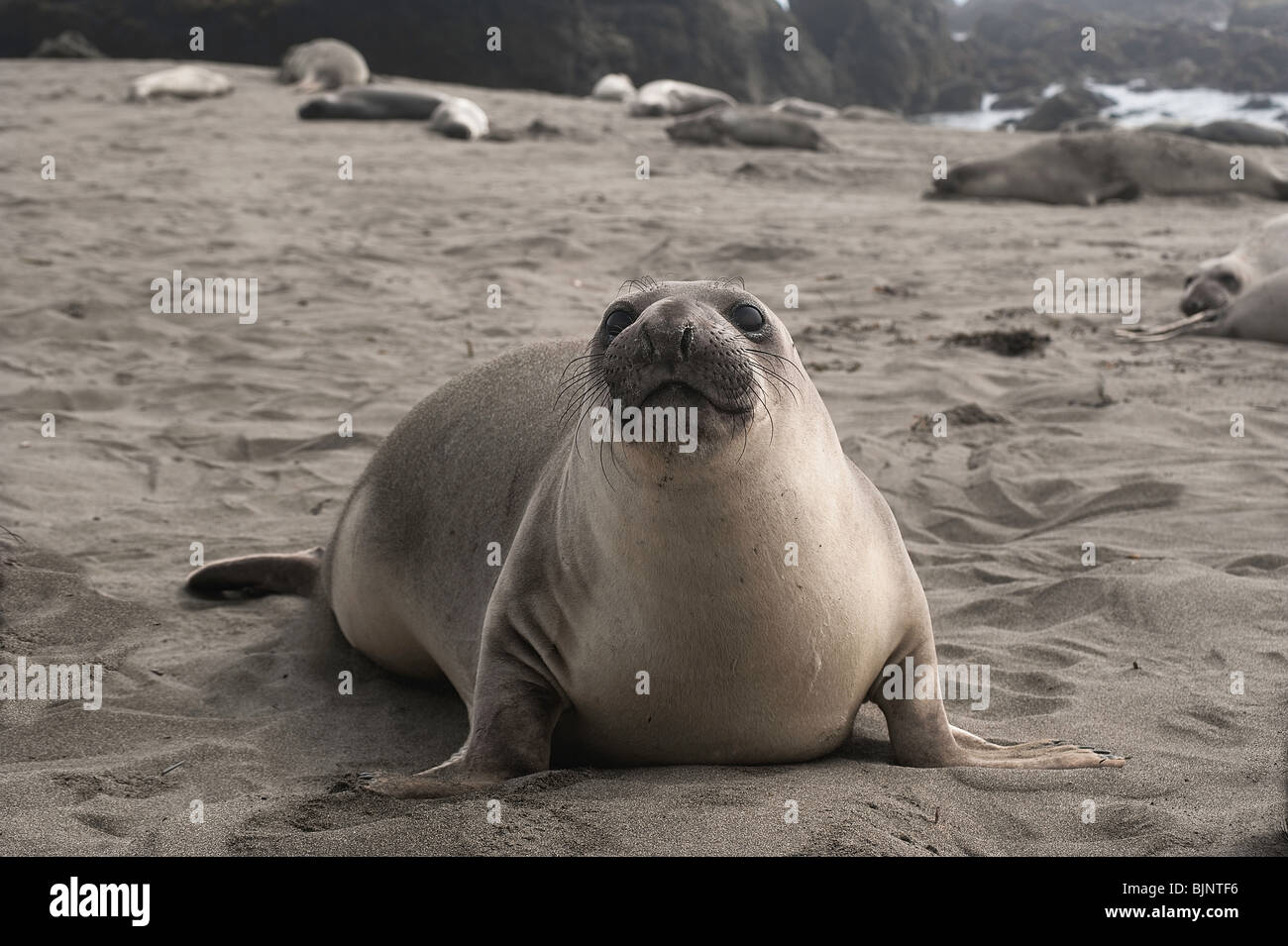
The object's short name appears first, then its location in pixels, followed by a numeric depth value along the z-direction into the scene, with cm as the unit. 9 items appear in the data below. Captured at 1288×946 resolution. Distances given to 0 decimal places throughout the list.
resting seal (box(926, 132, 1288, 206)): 1184
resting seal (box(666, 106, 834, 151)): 1470
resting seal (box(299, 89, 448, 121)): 1509
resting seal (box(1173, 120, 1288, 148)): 1634
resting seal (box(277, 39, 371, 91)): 1764
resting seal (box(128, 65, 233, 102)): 1521
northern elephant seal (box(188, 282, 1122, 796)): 243
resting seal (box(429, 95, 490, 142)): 1392
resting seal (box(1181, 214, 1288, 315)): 735
